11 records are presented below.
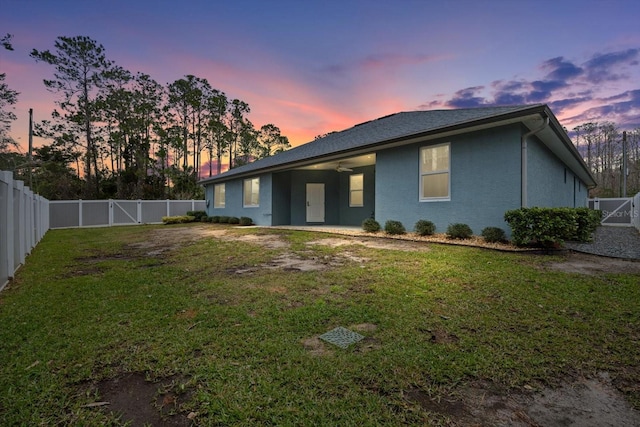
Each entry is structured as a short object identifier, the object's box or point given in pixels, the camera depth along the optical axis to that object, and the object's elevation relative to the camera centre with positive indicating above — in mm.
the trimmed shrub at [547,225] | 5770 -290
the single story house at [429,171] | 6984 +1320
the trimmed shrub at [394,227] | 8656 -536
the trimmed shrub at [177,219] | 18703 -753
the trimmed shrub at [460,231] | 7324 -537
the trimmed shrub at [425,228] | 8023 -507
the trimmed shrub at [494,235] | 6762 -581
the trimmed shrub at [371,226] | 9324 -538
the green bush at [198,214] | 20031 -417
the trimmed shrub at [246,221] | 14977 -654
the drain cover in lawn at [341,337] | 2492 -1164
